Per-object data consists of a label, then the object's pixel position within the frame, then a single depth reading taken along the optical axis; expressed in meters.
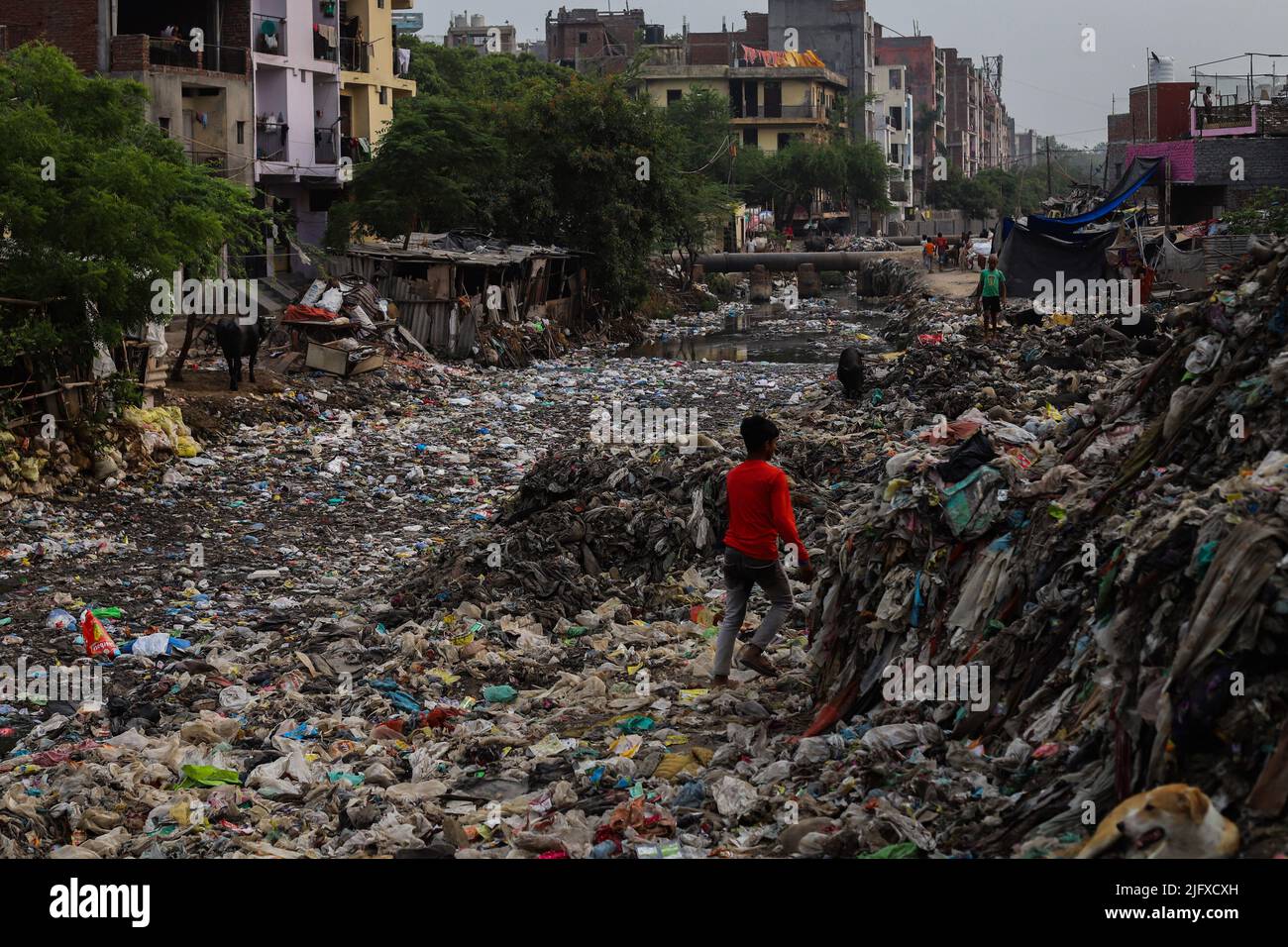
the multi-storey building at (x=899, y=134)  87.12
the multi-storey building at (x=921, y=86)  98.00
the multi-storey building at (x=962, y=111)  113.25
